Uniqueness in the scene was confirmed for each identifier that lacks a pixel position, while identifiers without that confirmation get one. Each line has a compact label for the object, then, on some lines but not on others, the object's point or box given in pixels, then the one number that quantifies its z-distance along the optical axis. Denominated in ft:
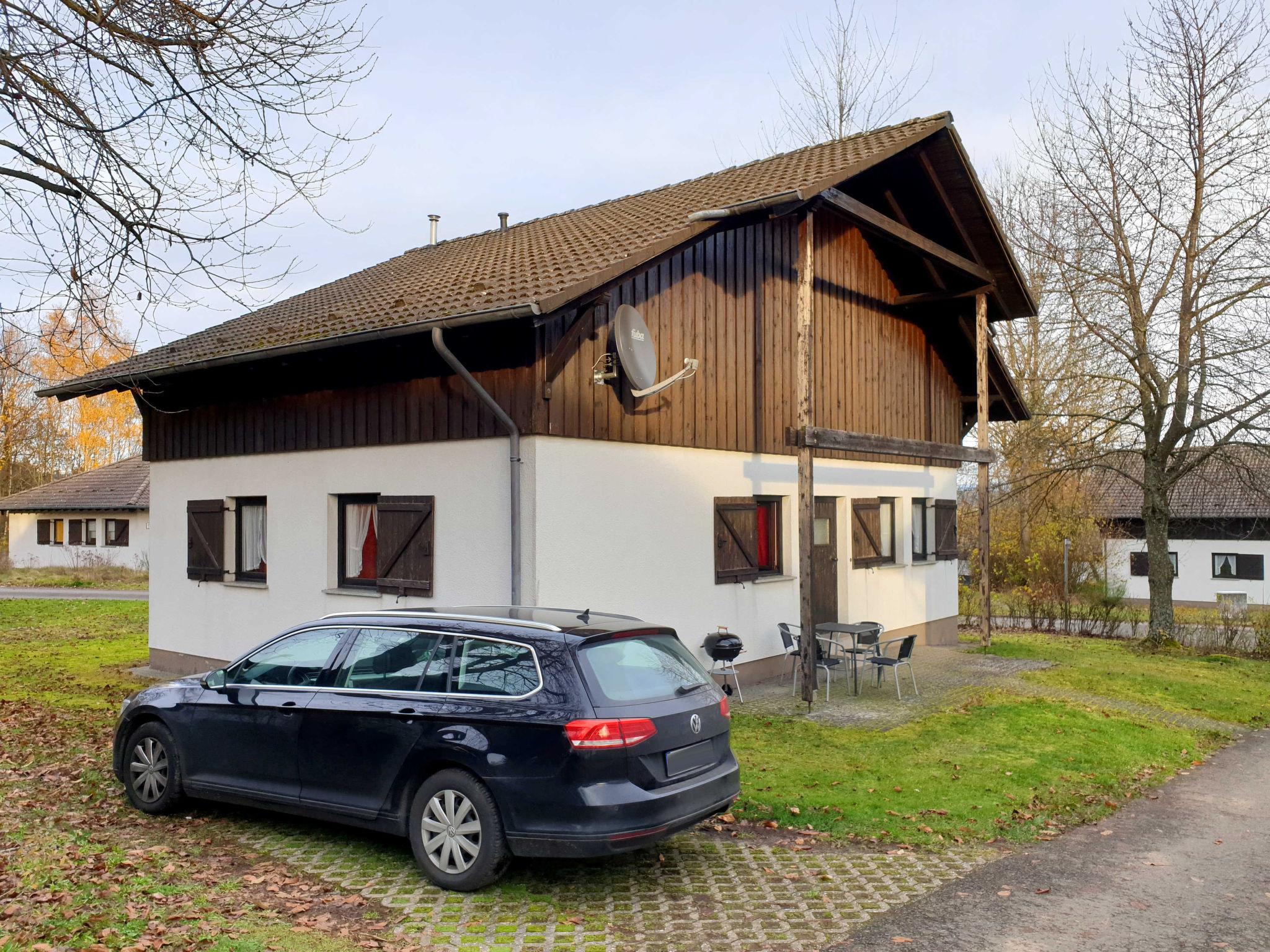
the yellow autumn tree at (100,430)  156.87
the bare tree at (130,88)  21.01
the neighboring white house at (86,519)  126.21
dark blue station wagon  16.61
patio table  38.45
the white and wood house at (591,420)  31.91
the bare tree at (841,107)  83.97
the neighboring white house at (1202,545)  108.78
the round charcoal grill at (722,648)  34.99
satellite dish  32.48
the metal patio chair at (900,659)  36.20
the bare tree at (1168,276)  54.19
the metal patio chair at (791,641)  40.16
